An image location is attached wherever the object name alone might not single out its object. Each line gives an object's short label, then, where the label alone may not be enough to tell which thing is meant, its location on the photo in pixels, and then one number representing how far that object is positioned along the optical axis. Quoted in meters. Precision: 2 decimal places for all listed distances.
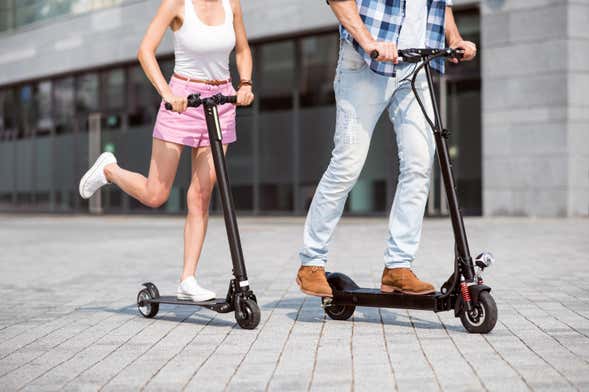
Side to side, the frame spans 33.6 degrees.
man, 4.92
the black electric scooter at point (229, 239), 4.83
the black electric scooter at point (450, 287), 4.54
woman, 5.15
